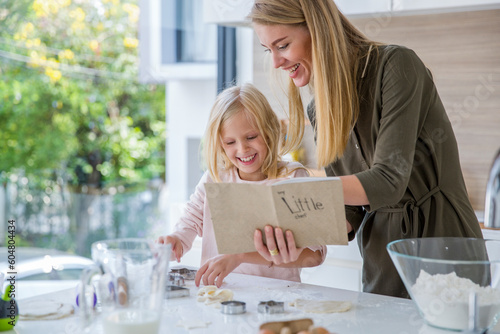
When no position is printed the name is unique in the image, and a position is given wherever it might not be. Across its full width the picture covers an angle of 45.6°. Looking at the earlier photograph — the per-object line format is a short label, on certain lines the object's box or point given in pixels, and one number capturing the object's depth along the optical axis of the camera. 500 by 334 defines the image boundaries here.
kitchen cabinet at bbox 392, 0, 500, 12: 2.10
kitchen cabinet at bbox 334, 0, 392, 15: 2.29
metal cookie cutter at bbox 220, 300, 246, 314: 1.04
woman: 1.27
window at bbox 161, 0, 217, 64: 3.48
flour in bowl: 0.92
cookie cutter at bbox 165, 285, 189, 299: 1.16
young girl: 1.63
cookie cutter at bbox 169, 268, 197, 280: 1.31
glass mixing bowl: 0.92
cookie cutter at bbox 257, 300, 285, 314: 1.04
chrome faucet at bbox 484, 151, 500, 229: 2.10
